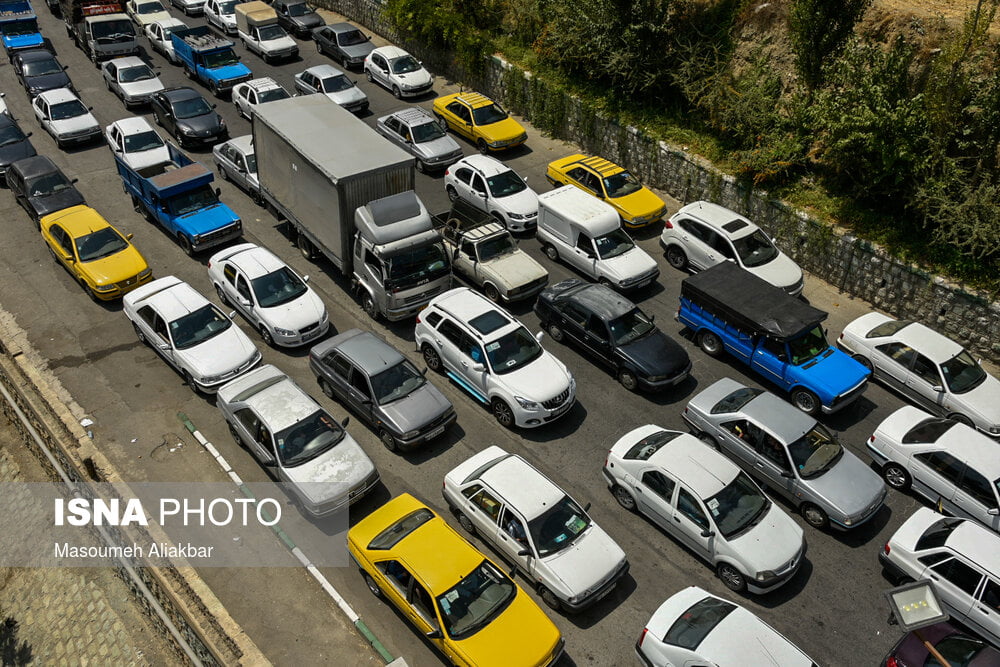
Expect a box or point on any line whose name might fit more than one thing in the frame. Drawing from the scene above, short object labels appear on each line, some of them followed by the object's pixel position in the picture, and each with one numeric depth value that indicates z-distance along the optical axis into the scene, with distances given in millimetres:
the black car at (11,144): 25266
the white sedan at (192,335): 17375
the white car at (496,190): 23188
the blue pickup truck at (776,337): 17125
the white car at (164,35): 33844
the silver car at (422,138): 25922
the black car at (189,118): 27203
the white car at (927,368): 16766
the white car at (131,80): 29750
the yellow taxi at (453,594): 11914
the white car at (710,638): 11625
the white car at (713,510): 13547
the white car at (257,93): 28328
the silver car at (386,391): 15992
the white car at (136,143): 24141
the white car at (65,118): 27297
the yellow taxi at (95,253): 20109
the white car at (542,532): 13141
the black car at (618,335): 17608
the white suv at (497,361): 16672
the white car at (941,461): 14555
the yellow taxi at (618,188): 23203
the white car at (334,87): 29203
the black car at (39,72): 30062
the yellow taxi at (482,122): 27078
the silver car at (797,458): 14625
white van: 20711
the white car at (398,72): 31016
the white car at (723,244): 20484
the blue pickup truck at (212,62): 30875
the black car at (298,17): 36281
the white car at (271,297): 18766
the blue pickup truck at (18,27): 33719
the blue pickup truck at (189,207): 21828
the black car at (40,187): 22750
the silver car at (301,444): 14559
